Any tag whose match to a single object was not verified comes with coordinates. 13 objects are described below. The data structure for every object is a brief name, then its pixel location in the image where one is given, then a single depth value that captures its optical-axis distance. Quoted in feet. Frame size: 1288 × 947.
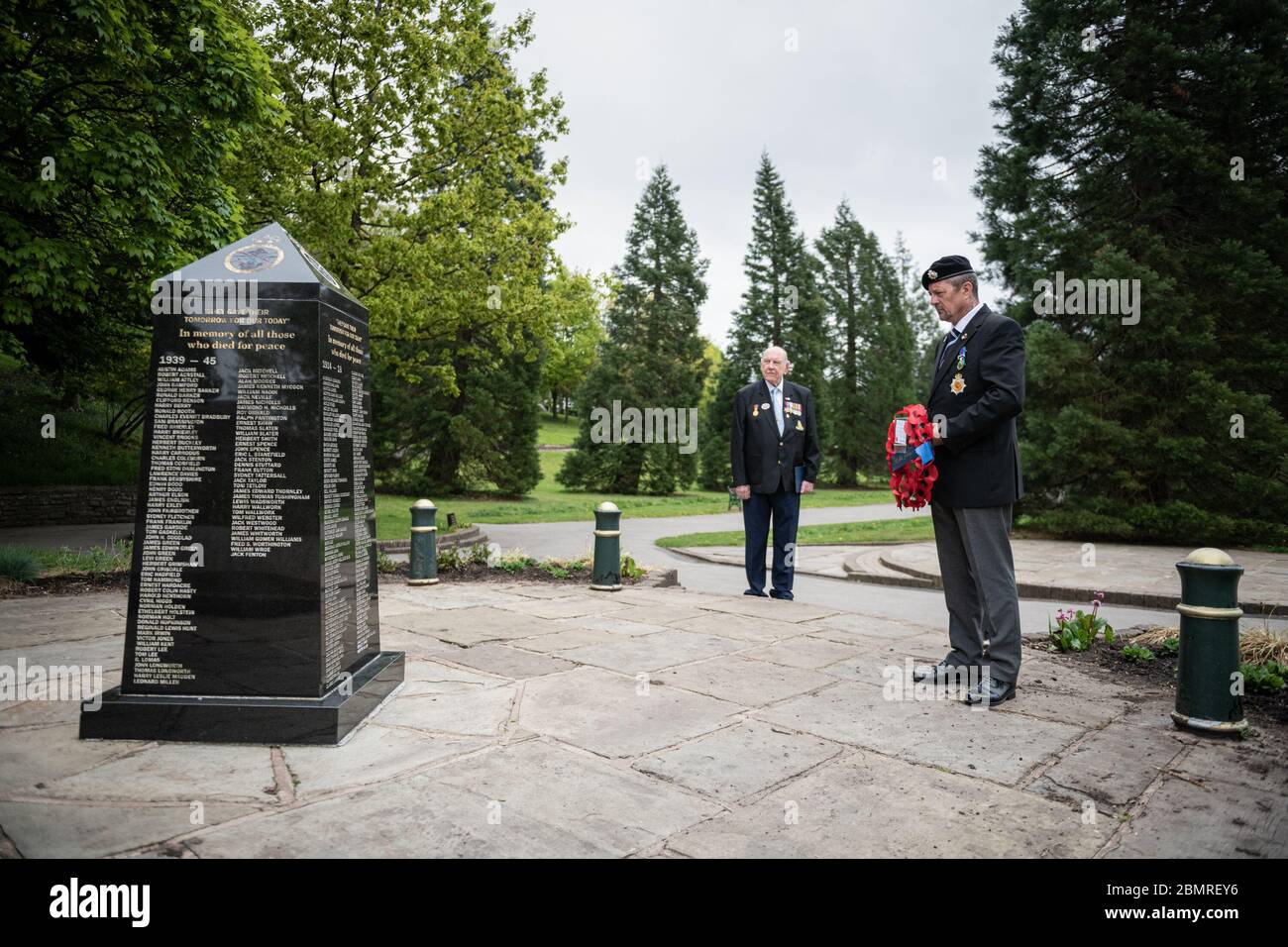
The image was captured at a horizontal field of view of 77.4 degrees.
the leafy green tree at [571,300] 65.43
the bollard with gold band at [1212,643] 12.91
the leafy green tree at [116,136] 30.76
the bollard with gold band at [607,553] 29.43
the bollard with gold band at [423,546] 29.94
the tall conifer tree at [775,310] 143.64
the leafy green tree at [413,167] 50.11
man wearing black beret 14.90
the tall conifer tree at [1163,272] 49.88
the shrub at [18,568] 28.81
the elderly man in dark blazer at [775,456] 26.91
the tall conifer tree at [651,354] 122.83
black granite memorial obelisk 12.52
